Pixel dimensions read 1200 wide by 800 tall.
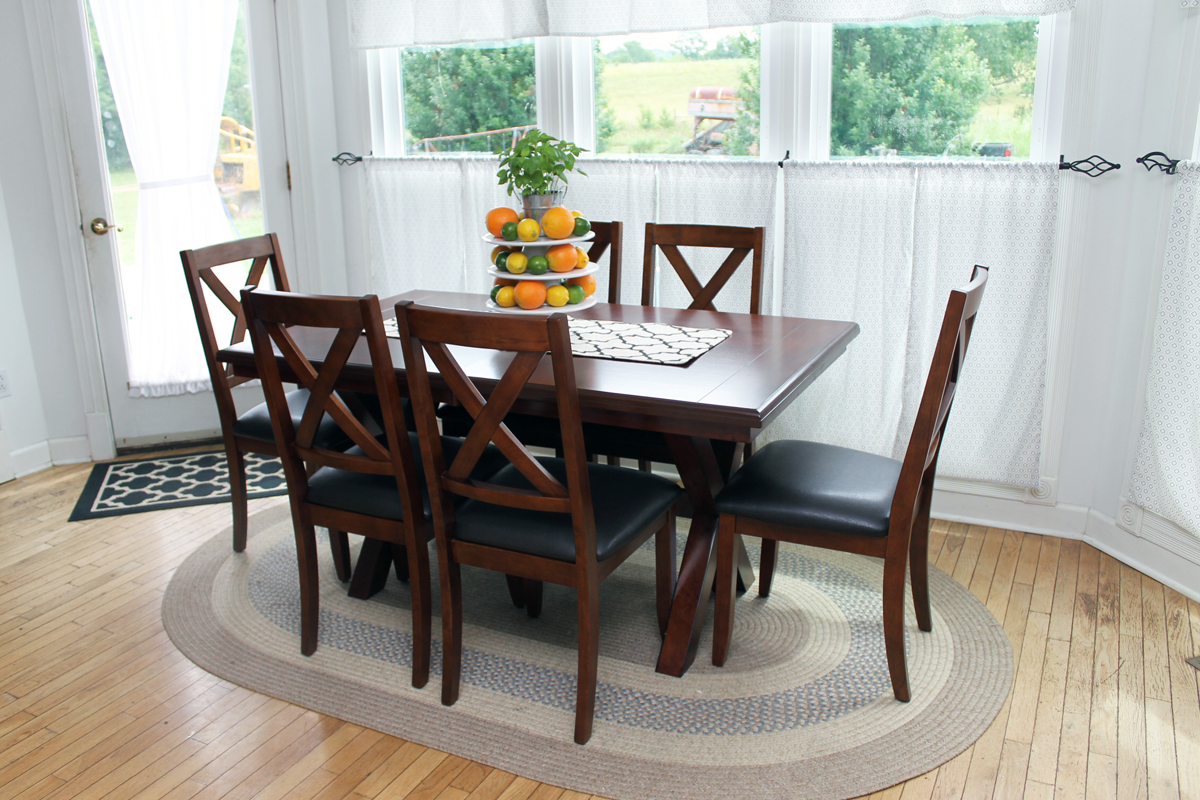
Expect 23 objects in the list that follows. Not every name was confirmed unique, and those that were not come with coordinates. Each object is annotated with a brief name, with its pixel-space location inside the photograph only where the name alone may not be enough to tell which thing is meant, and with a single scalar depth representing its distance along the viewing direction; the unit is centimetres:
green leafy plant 246
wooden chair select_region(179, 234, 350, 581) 281
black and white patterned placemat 228
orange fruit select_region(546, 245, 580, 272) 244
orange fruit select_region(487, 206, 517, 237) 246
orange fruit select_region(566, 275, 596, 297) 256
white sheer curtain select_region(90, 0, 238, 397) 362
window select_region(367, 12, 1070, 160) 290
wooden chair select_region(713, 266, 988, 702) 197
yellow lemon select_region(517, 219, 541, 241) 239
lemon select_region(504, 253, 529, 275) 241
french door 360
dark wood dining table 194
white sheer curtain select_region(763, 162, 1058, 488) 290
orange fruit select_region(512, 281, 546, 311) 243
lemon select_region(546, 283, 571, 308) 247
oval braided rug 198
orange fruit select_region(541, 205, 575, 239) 241
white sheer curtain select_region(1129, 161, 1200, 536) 257
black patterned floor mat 344
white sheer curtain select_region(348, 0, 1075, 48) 280
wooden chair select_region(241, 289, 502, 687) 203
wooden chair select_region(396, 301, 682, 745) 181
